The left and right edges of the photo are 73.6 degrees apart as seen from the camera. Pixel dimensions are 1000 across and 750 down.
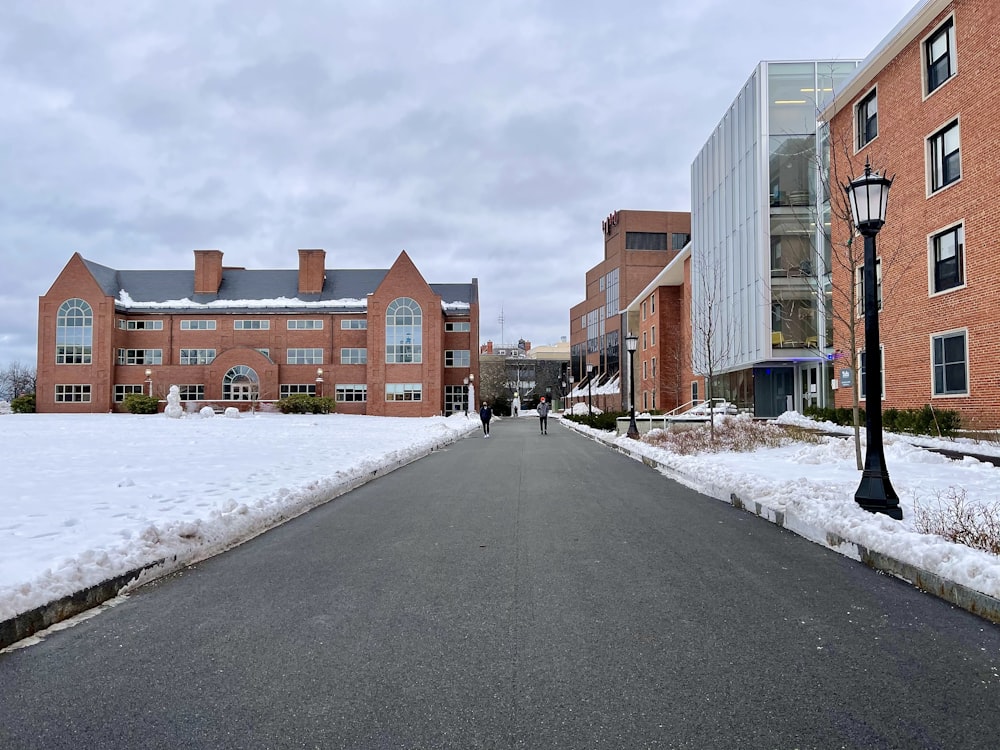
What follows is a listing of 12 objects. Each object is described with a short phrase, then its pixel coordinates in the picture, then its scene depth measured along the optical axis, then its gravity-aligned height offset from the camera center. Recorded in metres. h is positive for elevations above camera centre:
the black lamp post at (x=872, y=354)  7.47 +0.36
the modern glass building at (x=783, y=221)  29.41 +7.35
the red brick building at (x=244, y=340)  58.59 +4.63
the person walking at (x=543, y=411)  33.29 -1.21
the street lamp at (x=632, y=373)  24.78 +0.51
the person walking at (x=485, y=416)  32.50 -1.38
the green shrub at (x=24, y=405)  58.50 -0.95
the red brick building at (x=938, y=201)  16.64 +5.00
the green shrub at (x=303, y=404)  53.84 -1.13
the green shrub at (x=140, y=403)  54.84 -0.86
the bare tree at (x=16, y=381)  109.75 +2.16
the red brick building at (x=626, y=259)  72.81 +14.13
